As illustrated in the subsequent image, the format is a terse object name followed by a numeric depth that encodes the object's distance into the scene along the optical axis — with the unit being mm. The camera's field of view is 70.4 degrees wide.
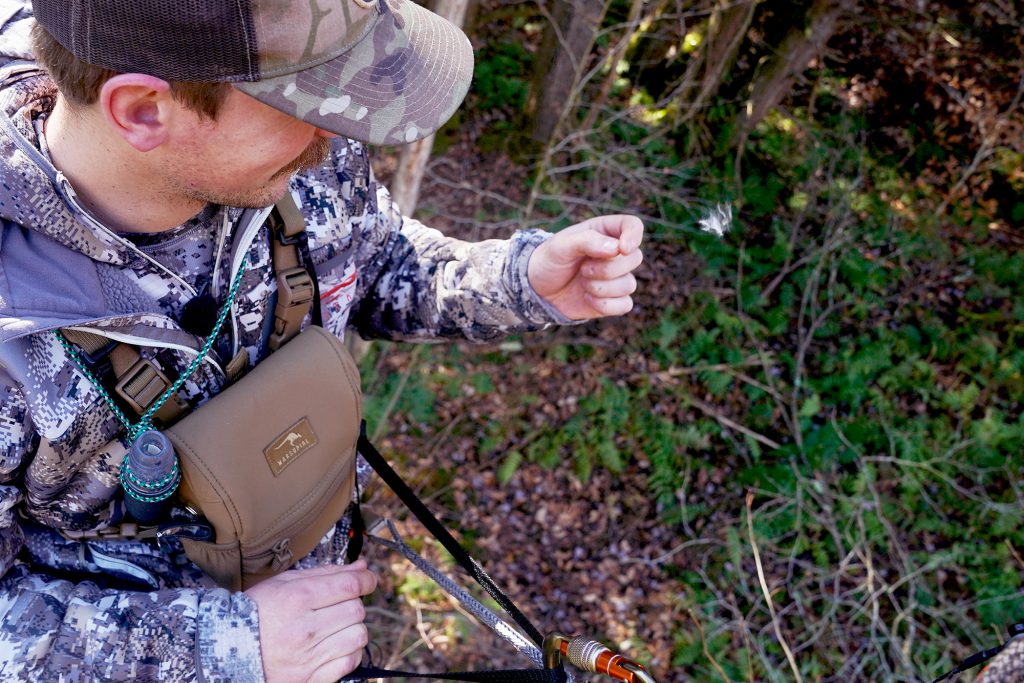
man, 1356
